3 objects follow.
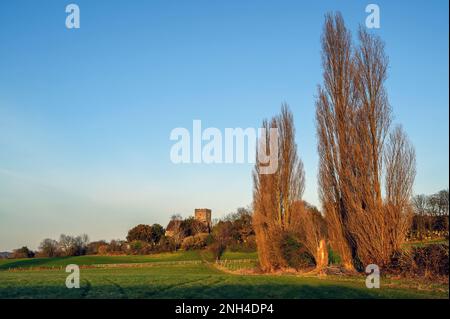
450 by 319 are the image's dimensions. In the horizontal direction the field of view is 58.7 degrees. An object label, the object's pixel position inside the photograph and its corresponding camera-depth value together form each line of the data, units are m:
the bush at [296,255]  26.25
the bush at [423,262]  17.17
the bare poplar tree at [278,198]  28.47
